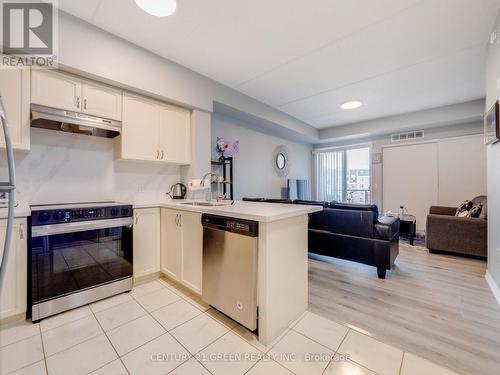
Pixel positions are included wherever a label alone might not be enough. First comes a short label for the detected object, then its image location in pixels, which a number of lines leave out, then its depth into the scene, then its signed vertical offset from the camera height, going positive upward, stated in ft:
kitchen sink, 7.77 -0.58
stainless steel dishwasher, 5.11 -2.01
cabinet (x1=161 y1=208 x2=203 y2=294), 6.75 -2.00
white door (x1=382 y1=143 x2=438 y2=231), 15.84 +0.67
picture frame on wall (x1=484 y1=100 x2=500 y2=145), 6.68 +2.09
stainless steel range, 5.84 -2.00
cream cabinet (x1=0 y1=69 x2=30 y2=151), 5.94 +2.36
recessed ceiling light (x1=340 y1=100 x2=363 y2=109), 13.08 +5.11
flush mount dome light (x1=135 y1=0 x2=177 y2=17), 6.13 +5.22
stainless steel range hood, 6.29 +2.05
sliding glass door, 19.19 +1.16
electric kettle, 9.99 -0.20
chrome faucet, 8.20 +0.04
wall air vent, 16.26 +3.93
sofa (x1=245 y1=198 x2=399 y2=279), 8.46 -1.97
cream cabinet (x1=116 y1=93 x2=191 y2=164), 8.16 +2.27
